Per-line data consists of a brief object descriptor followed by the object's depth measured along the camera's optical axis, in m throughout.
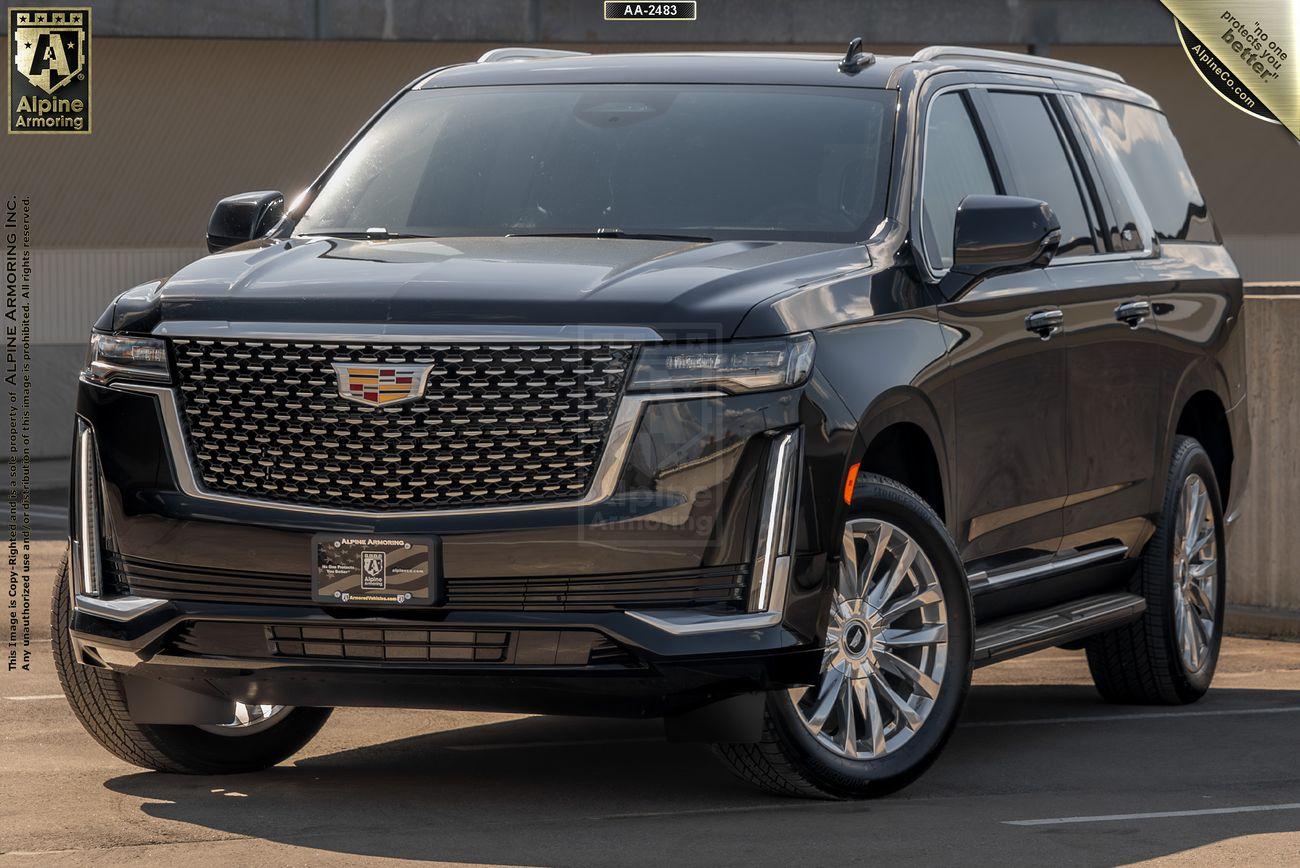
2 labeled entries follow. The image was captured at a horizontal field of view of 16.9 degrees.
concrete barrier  18.78
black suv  10.72
